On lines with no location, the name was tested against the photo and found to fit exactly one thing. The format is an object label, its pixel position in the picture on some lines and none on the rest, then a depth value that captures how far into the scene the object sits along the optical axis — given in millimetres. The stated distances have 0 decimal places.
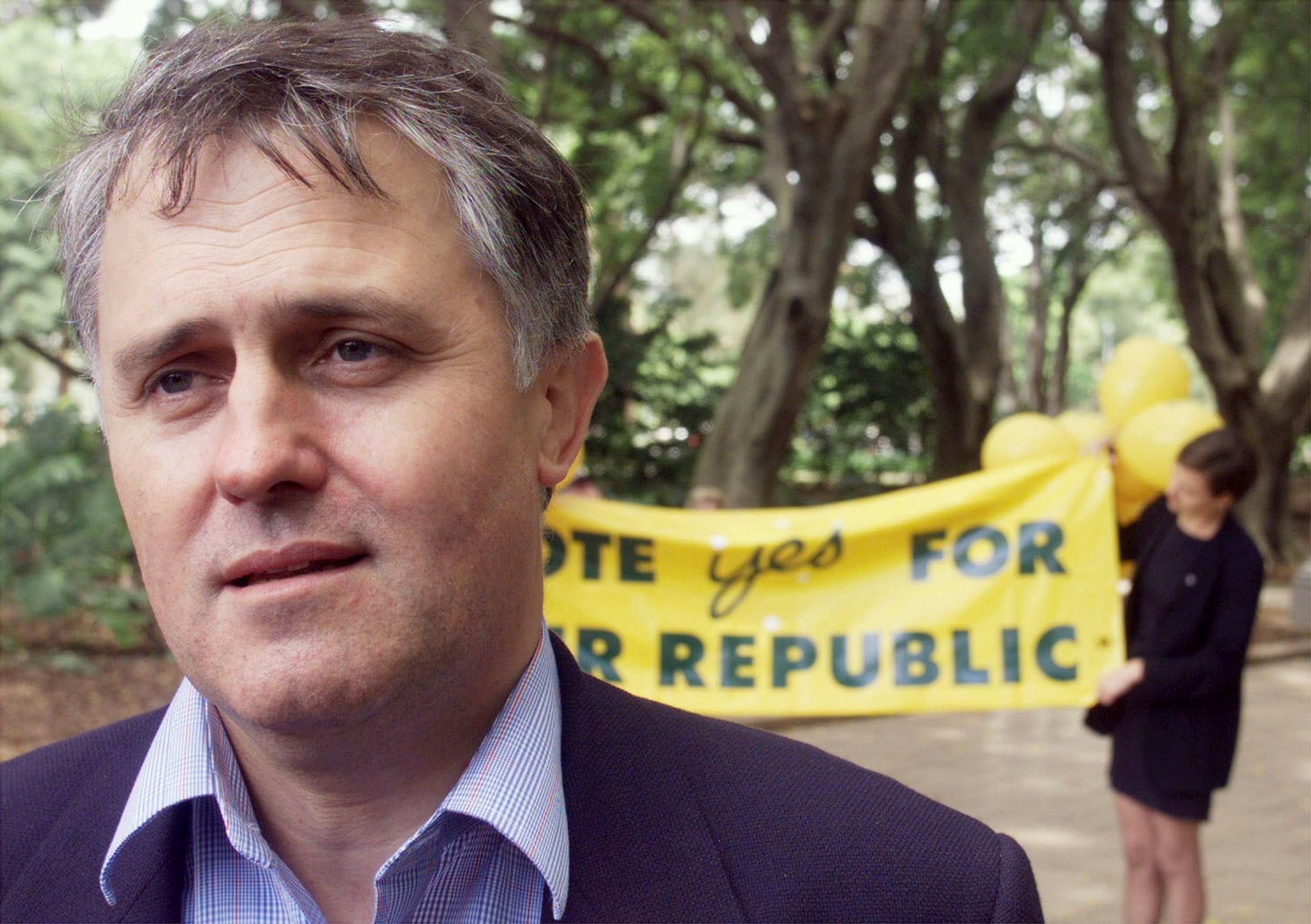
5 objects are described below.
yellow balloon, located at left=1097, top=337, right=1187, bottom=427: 5043
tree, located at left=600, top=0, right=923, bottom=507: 7809
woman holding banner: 4219
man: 1267
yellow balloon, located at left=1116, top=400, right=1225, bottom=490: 4574
